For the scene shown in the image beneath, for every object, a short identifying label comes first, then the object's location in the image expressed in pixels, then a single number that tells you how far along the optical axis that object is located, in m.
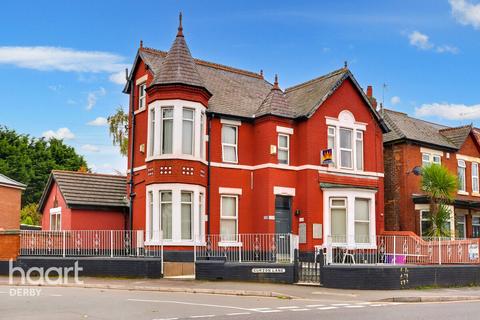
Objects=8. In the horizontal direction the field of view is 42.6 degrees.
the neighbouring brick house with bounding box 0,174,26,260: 34.09
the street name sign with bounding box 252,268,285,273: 21.34
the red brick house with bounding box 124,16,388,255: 25.47
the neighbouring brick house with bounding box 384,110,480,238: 32.38
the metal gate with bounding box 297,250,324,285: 21.05
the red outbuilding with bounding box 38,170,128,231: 28.64
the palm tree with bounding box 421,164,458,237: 28.70
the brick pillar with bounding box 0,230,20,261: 24.17
